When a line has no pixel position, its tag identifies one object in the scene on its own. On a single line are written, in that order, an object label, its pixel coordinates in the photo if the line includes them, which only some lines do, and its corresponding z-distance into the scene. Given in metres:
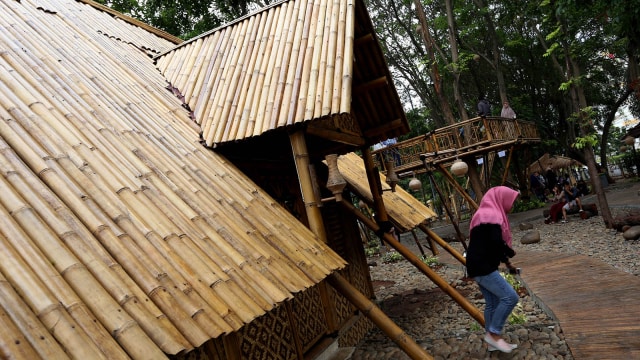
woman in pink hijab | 4.27
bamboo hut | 1.99
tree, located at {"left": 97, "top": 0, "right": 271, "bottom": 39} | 15.57
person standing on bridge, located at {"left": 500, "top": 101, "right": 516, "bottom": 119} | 16.05
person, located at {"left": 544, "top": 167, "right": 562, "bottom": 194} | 20.11
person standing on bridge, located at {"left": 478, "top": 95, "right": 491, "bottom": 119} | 15.40
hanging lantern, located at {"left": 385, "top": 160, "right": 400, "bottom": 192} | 6.80
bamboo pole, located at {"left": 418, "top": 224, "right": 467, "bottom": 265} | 7.18
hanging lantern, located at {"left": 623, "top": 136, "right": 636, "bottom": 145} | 19.74
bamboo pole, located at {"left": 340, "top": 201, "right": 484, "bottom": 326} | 5.07
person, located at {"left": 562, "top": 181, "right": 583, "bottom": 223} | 14.28
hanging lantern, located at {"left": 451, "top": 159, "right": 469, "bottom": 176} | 10.72
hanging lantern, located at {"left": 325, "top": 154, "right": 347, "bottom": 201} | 4.48
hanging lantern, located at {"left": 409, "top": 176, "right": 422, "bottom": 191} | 13.02
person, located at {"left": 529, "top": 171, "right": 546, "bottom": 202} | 23.22
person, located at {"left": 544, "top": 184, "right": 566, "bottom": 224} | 14.54
